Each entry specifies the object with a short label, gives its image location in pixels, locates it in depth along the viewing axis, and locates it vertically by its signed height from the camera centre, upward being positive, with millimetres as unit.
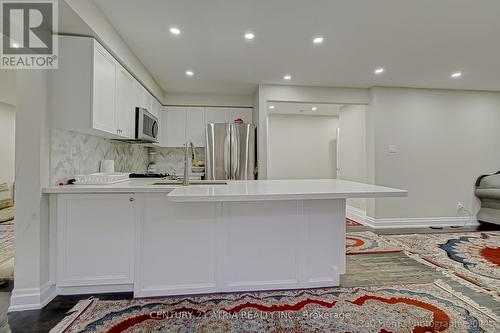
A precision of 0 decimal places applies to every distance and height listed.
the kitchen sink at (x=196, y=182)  2435 -139
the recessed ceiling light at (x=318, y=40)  2594 +1384
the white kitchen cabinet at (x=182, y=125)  4660 +835
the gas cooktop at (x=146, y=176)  3273 -98
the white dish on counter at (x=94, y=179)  2154 -92
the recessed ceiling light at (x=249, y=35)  2495 +1379
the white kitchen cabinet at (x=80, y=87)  2021 +693
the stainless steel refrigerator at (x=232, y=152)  4250 +292
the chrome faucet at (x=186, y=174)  2219 -53
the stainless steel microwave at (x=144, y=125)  3029 +562
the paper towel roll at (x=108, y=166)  2721 +30
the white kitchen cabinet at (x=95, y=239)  1982 -576
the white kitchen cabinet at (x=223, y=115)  4723 +1045
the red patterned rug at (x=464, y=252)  2410 -1025
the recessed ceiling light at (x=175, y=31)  2416 +1378
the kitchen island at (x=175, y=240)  1988 -593
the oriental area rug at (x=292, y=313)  1652 -1059
